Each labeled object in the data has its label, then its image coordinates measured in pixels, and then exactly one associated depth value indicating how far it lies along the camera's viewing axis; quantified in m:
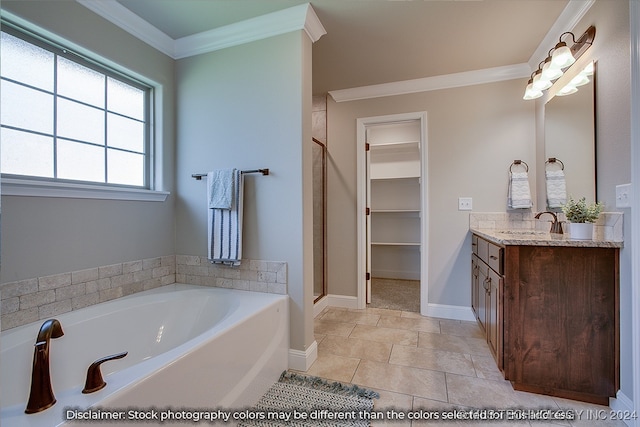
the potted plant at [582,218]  1.63
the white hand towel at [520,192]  2.50
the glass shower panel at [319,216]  3.00
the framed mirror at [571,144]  1.77
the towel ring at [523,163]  2.59
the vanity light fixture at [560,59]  1.78
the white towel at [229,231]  1.98
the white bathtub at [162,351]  0.94
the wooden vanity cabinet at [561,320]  1.50
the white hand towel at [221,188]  1.96
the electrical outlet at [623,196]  1.42
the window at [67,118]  1.45
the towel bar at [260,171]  1.95
